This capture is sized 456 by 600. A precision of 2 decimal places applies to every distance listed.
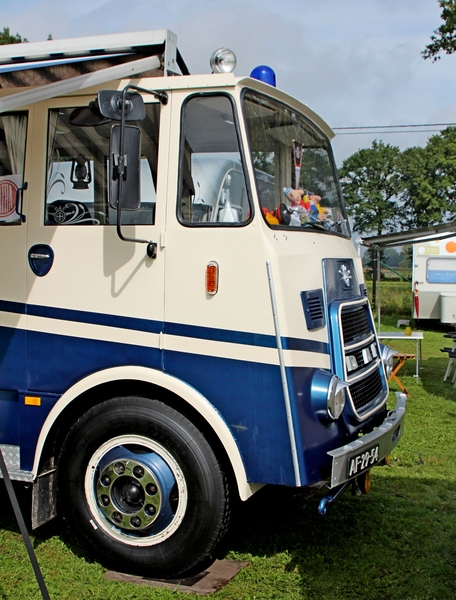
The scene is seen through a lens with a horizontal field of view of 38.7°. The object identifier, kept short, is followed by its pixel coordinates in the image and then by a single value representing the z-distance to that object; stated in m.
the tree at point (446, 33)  18.08
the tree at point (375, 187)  60.84
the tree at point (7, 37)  27.52
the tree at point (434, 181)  58.78
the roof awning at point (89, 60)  3.61
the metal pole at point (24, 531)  3.09
